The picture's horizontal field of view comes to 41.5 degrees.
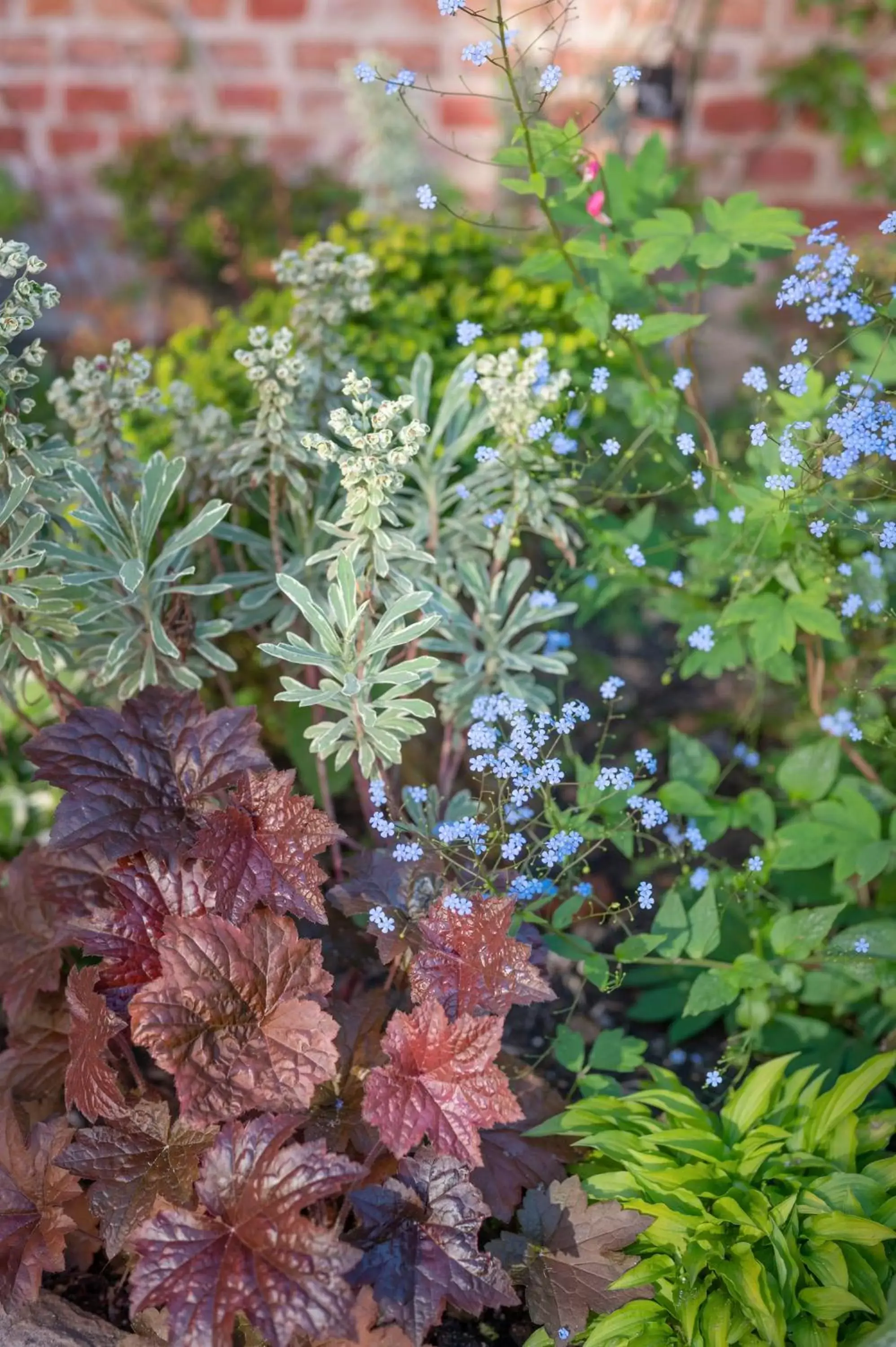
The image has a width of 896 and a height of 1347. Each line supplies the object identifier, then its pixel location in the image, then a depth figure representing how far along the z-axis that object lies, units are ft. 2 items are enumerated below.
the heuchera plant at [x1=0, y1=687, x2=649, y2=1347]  4.35
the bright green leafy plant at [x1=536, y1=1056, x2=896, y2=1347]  4.72
